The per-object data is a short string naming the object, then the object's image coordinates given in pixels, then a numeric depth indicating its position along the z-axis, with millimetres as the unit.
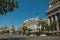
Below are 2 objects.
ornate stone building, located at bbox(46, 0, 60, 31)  29364
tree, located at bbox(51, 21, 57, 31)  26689
